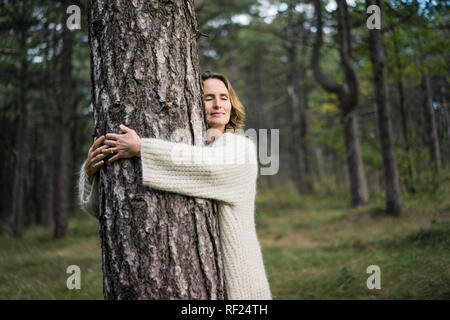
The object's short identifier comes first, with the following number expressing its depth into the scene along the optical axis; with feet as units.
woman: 5.95
